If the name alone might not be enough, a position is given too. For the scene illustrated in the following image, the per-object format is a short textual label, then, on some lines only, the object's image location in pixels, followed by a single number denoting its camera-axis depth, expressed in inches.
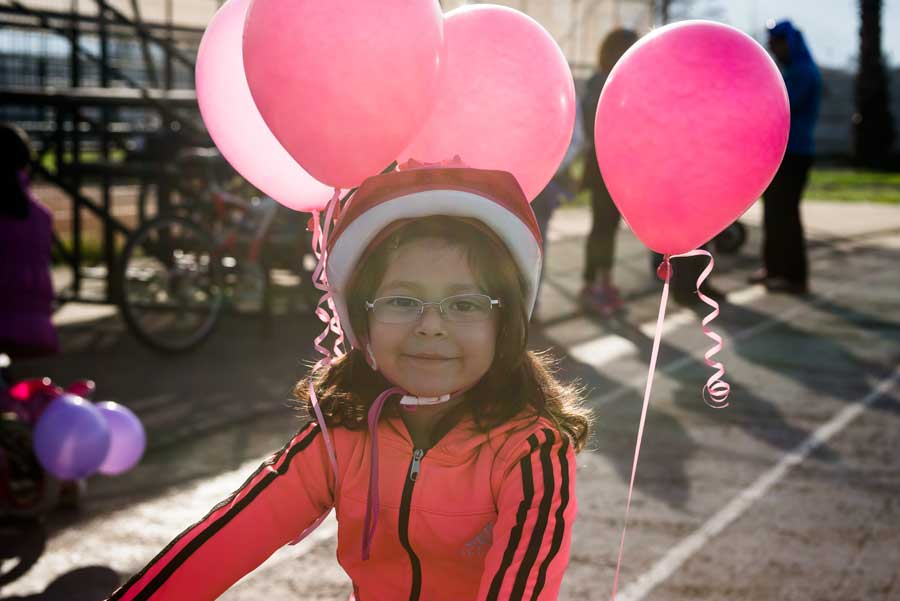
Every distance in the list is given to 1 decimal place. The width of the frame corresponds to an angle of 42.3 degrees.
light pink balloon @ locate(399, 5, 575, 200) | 88.4
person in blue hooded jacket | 348.5
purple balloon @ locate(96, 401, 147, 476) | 177.9
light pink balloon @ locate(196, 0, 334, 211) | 92.4
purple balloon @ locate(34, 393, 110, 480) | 164.4
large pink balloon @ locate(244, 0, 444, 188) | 77.0
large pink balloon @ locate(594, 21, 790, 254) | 81.5
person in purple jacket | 186.1
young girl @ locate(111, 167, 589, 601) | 73.7
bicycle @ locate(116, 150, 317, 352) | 270.7
